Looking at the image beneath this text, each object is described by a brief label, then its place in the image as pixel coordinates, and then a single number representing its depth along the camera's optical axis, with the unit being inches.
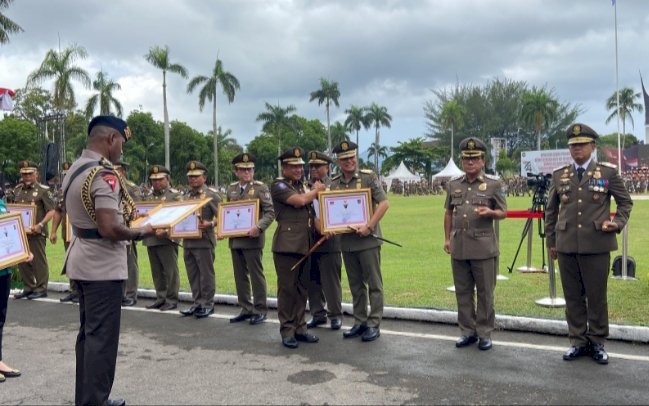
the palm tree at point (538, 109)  2574.3
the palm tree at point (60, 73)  1448.1
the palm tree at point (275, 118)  2541.8
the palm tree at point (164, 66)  1668.3
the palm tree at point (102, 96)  1728.6
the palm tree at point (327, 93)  2541.8
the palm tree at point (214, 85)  1968.5
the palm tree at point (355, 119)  3026.6
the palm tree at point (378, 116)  3063.5
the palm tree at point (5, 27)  1069.6
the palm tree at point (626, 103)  2691.9
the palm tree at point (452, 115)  2945.4
